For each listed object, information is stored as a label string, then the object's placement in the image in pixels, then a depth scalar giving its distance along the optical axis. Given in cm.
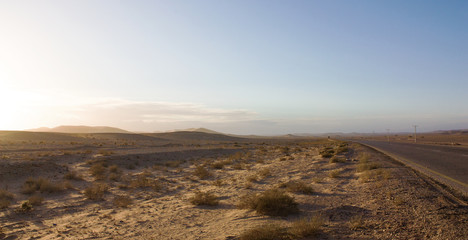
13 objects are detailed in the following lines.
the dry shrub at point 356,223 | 614
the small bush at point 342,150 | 2850
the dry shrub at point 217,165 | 2178
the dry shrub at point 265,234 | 557
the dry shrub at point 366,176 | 1174
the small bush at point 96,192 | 1179
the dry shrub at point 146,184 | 1372
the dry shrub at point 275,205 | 777
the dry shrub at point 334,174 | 1370
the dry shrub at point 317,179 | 1295
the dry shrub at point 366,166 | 1455
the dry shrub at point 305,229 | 573
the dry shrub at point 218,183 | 1428
